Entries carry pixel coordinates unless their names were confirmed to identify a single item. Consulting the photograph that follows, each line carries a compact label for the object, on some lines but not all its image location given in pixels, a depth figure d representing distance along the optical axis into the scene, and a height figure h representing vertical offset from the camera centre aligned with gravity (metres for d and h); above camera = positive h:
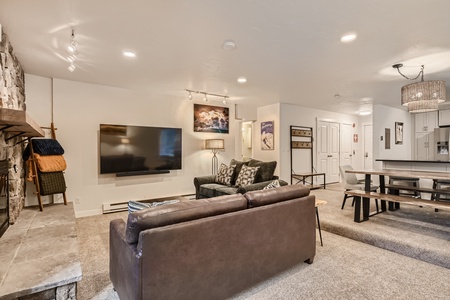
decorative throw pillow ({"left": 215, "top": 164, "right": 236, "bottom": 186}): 4.81 -0.48
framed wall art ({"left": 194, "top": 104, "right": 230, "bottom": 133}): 5.64 +0.81
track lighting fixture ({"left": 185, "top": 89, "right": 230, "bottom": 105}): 4.88 +1.23
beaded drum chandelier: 3.14 +0.76
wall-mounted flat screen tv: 4.34 +0.05
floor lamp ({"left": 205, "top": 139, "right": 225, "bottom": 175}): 5.47 +0.17
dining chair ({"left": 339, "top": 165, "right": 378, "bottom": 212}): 4.28 -0.58
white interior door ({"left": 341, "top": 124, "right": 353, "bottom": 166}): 7.85 +0.24
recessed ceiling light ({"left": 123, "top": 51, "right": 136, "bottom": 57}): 2.96 +1.24
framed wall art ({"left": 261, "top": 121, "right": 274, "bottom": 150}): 6.29 +0.42
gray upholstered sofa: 4.18 -0.58
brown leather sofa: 1.51 -0.70
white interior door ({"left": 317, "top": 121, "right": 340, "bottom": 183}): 7.14 +0.07
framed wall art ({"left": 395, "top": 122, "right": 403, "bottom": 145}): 6.75 +0.52
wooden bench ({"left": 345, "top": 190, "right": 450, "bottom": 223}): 3.05 -0.66
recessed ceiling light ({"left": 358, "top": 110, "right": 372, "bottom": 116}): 7.28 +1.21
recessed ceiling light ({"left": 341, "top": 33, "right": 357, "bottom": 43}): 2.49 +1.22
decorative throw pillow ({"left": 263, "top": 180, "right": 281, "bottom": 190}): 2.64 -0.37
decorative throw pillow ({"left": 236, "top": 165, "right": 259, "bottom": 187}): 4.42 -0.46
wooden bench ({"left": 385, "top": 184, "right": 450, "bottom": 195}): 3.49 -0.60
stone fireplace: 2.45 +0.19
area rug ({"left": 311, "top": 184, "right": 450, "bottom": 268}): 2.63 -1.05
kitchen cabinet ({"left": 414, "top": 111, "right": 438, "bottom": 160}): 6.75 +0.49
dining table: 2.98 -0.35
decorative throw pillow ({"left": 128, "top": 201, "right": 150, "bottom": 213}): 1.83 -0.42
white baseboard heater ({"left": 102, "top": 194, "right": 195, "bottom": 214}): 4.39 -1.04
